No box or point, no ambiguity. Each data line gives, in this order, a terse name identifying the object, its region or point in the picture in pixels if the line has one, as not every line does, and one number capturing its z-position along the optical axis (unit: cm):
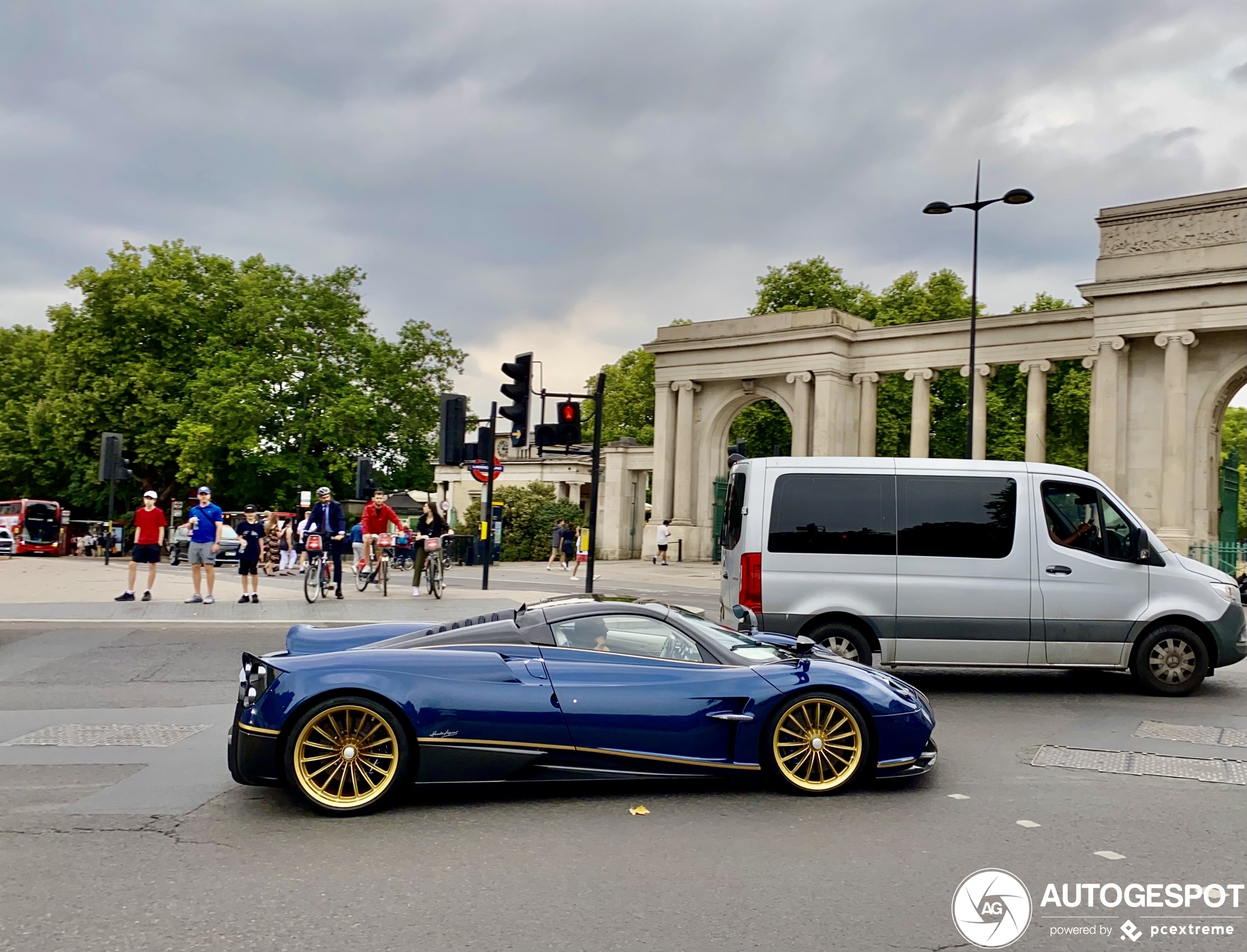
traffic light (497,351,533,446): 1817
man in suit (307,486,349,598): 1922
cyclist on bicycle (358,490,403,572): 1988
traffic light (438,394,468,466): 2030
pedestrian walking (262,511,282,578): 3447
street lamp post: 2522
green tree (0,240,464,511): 4619
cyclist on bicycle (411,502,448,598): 2041
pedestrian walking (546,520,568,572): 3753
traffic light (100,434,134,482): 3419
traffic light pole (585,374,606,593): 1819
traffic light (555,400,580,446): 1772
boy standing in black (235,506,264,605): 1864
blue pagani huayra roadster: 612
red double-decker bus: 5159
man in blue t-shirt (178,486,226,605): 1825
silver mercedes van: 1054
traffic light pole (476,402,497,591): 2267
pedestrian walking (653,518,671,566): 4188
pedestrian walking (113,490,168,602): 1850
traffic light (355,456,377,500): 3094
